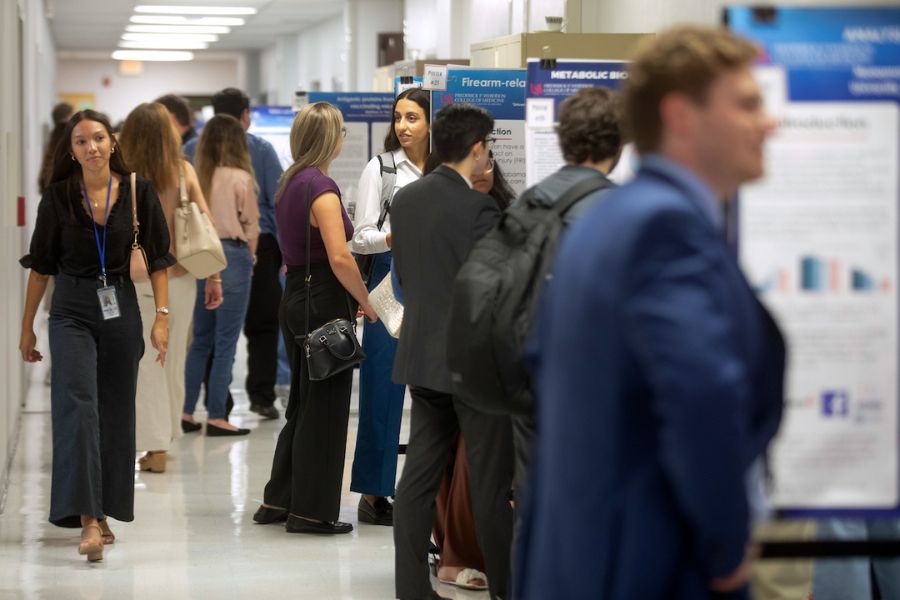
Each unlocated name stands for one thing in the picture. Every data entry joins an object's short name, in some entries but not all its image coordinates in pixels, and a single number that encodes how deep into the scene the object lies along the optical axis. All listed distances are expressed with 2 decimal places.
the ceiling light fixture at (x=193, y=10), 36.41
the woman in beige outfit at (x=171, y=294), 11.46
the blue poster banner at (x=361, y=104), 14.54
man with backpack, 6.30
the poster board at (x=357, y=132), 14.55
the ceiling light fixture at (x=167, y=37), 46.72
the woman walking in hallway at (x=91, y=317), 9.23
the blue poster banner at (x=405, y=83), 11.72
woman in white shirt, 10.17
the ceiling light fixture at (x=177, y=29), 42.95
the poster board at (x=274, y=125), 18.86
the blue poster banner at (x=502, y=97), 9.03
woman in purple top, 9.66
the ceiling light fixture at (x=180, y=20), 39.53
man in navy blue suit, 3.40
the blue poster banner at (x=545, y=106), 7.29
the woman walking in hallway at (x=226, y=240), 14.12
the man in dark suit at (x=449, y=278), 7.69
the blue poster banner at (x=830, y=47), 4.46
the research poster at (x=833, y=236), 4.45
